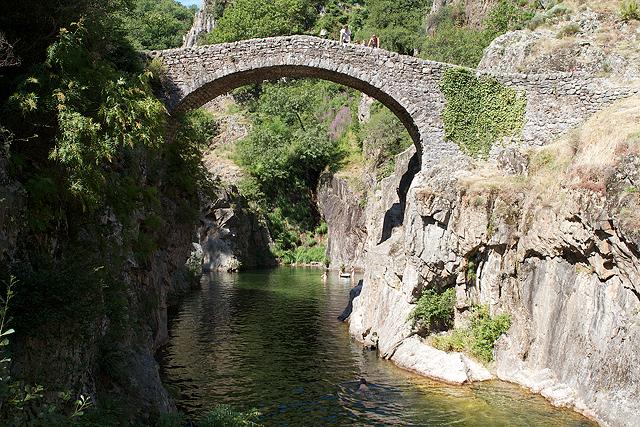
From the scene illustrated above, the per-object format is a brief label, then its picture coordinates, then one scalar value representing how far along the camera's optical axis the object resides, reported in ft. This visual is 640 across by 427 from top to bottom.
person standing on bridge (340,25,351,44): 75.78
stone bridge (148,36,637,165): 59.52
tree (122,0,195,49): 200.09
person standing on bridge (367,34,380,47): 69.97
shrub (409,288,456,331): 50.39
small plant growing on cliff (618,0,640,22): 66.69
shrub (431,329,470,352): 47.47
